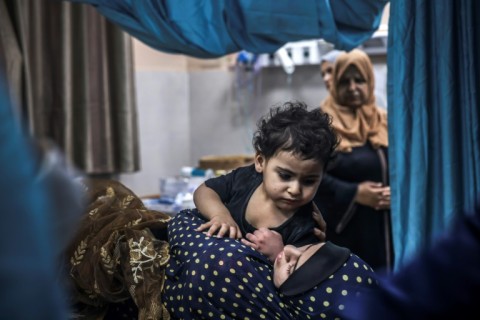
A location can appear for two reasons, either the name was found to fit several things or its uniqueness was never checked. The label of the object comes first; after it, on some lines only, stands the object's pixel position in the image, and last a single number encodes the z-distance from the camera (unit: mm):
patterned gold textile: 1723
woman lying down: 1456
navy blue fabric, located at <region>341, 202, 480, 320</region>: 625
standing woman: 2402
